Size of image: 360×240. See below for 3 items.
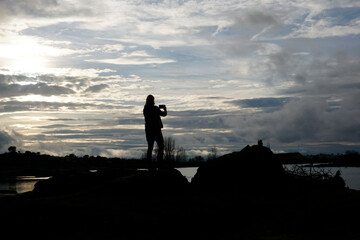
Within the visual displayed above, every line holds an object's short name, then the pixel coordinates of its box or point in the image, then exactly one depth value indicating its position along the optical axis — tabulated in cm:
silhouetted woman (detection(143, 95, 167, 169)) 1547
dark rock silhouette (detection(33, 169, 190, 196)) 1422
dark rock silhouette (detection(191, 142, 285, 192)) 1967
